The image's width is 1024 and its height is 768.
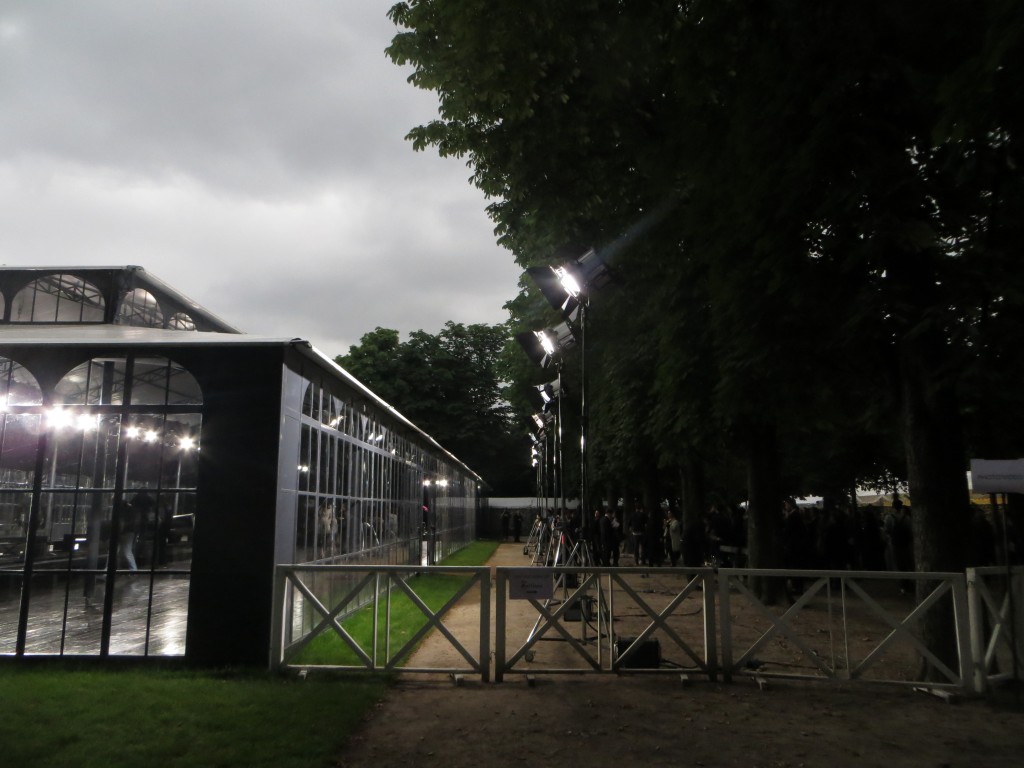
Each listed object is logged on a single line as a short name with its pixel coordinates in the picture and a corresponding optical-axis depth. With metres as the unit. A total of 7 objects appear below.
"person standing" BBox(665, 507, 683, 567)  21.95
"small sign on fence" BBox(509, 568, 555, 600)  8.59
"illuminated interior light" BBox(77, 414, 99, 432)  9.22
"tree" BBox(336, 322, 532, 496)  47.94
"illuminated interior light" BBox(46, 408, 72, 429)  9.25
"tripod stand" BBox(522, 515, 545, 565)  21.38
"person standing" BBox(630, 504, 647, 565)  26.32
